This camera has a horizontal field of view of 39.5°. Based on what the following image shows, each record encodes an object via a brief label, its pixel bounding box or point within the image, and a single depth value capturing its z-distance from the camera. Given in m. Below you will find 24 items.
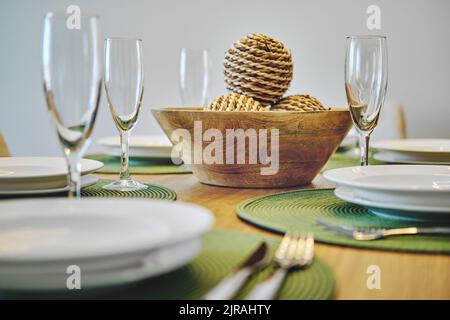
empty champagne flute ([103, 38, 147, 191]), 1.03
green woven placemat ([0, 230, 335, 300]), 0.49
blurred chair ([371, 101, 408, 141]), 2.67
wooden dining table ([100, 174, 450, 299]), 0.54
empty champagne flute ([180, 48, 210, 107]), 1.76
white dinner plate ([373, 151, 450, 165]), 1.41
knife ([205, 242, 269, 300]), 0.49
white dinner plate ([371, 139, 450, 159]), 1.39
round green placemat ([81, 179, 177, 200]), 1.00
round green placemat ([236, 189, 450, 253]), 0.69
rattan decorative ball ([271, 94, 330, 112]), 1.22
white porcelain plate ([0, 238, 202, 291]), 0.45
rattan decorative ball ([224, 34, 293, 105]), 1.26
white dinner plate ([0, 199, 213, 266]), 0.54
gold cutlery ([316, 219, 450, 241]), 0.71
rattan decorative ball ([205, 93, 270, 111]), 1.16
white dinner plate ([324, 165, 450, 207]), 0.75
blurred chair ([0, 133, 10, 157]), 1.69
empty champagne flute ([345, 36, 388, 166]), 1.03
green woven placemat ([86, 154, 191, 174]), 1.36
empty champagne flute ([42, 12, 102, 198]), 0.64
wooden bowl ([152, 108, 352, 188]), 1.11
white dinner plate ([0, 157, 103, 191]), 0.92
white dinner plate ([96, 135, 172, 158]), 1.48
